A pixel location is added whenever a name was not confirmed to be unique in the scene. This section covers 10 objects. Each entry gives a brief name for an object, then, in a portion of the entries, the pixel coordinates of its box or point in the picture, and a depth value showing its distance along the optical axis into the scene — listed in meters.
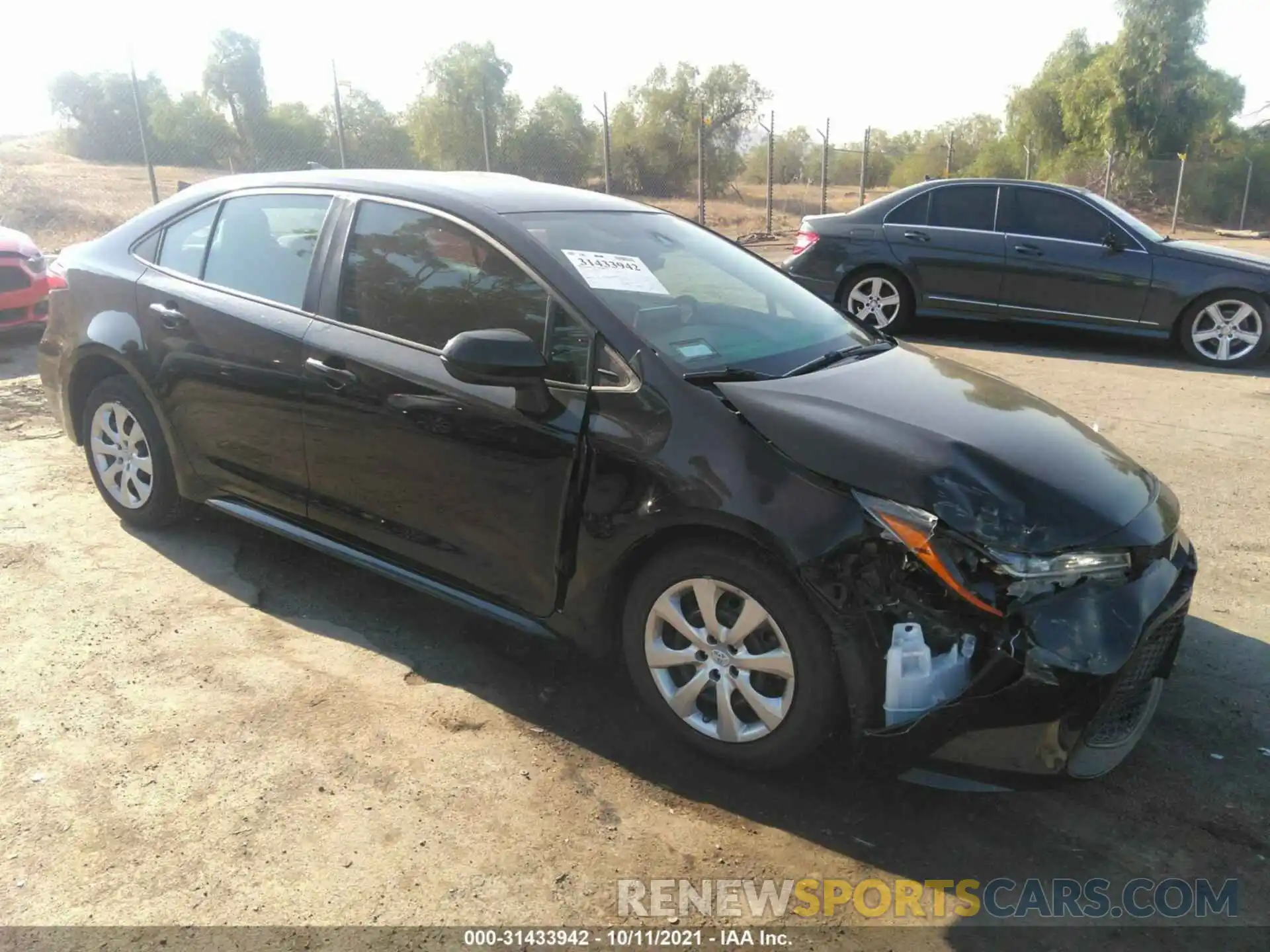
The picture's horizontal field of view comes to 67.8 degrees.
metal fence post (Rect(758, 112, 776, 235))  17.00
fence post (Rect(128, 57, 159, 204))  10.79
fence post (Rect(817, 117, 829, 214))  19.06
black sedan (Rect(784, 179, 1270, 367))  8.30
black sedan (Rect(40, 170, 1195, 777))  2.47
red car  8.17
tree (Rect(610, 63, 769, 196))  28.28
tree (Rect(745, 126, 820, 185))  33.81
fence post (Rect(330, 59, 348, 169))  12.35
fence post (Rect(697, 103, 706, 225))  15.92
